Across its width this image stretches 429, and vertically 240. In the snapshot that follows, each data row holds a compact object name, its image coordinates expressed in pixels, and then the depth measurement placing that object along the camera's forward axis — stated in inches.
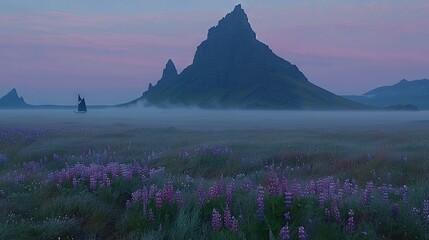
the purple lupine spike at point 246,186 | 328.2
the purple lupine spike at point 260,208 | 257.4
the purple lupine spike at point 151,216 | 269.4
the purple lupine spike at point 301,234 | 225.6
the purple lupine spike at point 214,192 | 296.8
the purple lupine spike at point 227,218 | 250.8
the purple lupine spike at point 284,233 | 227.3
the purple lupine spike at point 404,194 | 306.9
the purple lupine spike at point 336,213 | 262.8
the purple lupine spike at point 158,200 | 280.7
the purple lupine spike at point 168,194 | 289.1
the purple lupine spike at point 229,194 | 292.4
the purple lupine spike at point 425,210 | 275.9
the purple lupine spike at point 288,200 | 261.9
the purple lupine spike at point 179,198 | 286.4
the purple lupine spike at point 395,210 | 276.8
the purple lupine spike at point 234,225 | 245.0
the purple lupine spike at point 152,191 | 296.6
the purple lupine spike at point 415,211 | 274.7
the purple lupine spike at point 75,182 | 343.7
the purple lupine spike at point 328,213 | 269.0
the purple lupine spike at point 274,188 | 283.1
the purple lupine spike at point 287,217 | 253.1
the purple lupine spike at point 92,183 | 340.8
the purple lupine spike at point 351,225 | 247.9
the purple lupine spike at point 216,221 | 249.4
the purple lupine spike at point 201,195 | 291.7
